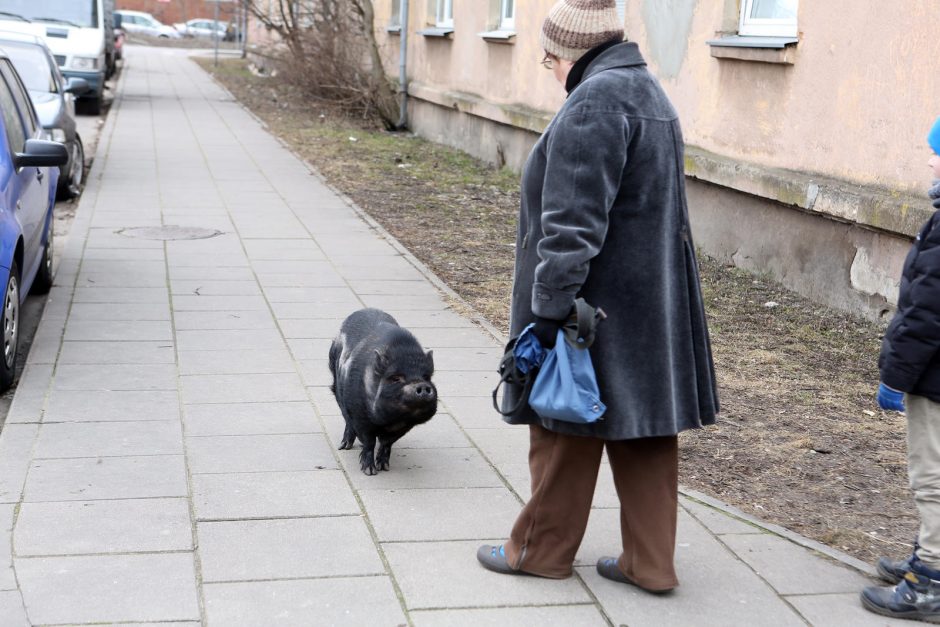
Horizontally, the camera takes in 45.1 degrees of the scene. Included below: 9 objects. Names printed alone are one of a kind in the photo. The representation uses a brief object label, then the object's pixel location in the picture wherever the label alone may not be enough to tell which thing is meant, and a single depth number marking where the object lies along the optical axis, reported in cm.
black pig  454
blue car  612
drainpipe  1969
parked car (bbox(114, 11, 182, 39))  6550
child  348
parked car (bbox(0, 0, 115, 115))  1900
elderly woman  334
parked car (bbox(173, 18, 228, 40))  6688
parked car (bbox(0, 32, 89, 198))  1202
